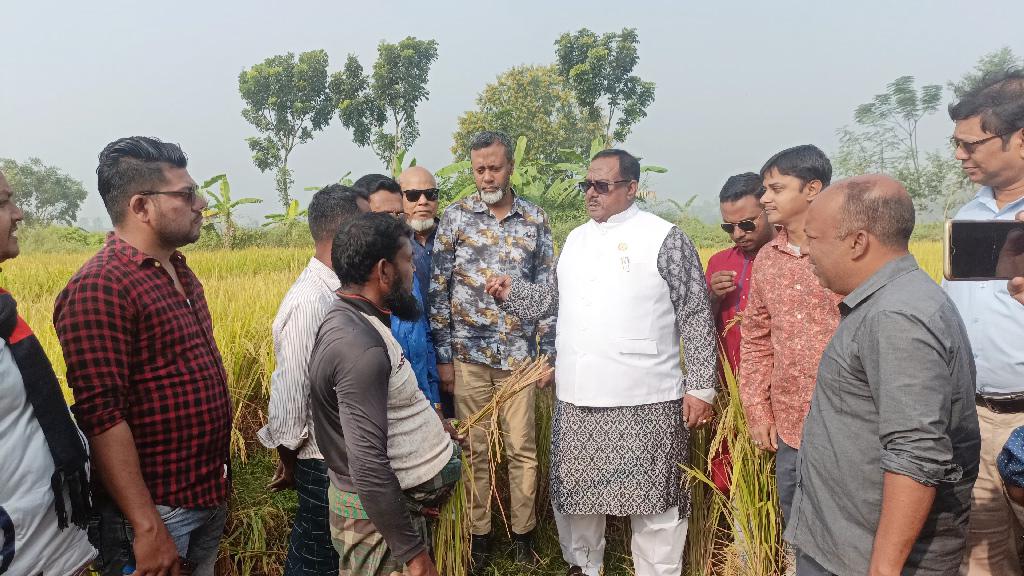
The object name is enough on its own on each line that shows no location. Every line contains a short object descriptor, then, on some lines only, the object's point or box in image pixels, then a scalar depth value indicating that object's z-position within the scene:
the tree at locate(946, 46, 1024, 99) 30.97
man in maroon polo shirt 2.87
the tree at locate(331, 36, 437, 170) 28.77
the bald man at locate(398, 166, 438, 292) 3.37
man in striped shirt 2.08
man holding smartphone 2.12
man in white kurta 2.61
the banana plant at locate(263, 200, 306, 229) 15.65
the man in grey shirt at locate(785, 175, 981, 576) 1.31
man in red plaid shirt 1.52
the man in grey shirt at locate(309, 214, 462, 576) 1.54
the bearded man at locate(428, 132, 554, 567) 3.12
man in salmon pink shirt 2.26
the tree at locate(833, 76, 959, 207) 29.92
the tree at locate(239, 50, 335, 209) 30.28
